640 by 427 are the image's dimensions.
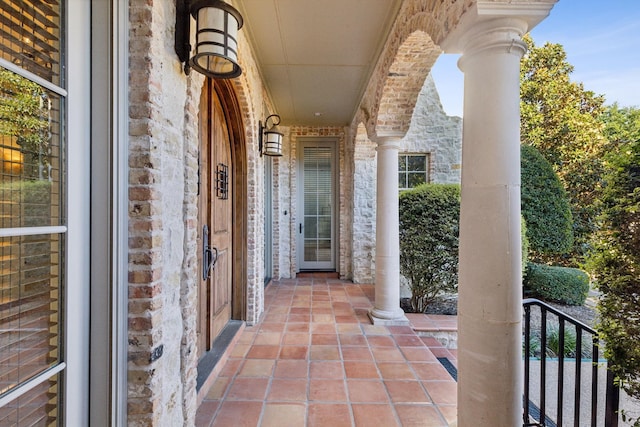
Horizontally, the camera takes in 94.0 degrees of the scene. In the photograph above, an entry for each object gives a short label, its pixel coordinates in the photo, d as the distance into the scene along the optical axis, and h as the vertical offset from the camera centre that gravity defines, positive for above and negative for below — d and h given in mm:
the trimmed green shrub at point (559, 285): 5293 -1332
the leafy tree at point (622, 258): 1264 -208
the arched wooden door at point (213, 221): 2346 -101
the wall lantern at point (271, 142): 3727 +850
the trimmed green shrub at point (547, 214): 5773 -66
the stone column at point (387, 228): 3600 -220
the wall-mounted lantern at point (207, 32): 1423 +859
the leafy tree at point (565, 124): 6527 +2063
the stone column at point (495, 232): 1354 -102
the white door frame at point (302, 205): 5898 +98
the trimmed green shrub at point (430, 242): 4012 -434
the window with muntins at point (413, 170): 5863 +791
